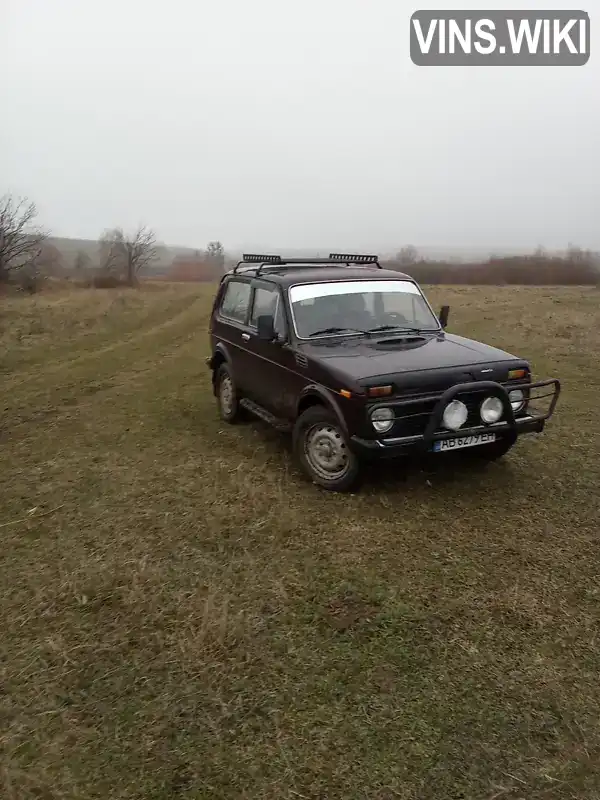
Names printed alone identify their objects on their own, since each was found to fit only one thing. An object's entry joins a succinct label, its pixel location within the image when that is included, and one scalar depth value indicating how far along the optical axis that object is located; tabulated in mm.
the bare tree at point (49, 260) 37906
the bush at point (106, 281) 40750
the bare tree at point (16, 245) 35875
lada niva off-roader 4613
